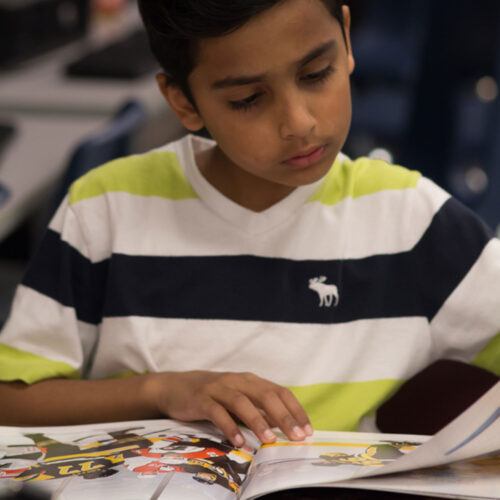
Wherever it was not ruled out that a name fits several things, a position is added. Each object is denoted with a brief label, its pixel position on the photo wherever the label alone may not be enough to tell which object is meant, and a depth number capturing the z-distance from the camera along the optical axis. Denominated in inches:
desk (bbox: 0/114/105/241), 82.5
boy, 67.3
